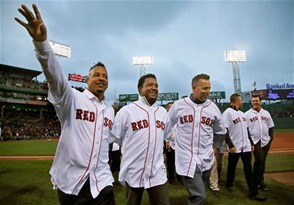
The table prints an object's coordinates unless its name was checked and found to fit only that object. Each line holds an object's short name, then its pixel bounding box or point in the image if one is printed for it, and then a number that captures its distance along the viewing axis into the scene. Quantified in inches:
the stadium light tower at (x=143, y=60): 1346.8
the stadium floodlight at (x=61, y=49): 1113.4
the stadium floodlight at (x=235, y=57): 1233.3
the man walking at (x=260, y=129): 191.3
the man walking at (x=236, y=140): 176.8
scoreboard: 1388.9
